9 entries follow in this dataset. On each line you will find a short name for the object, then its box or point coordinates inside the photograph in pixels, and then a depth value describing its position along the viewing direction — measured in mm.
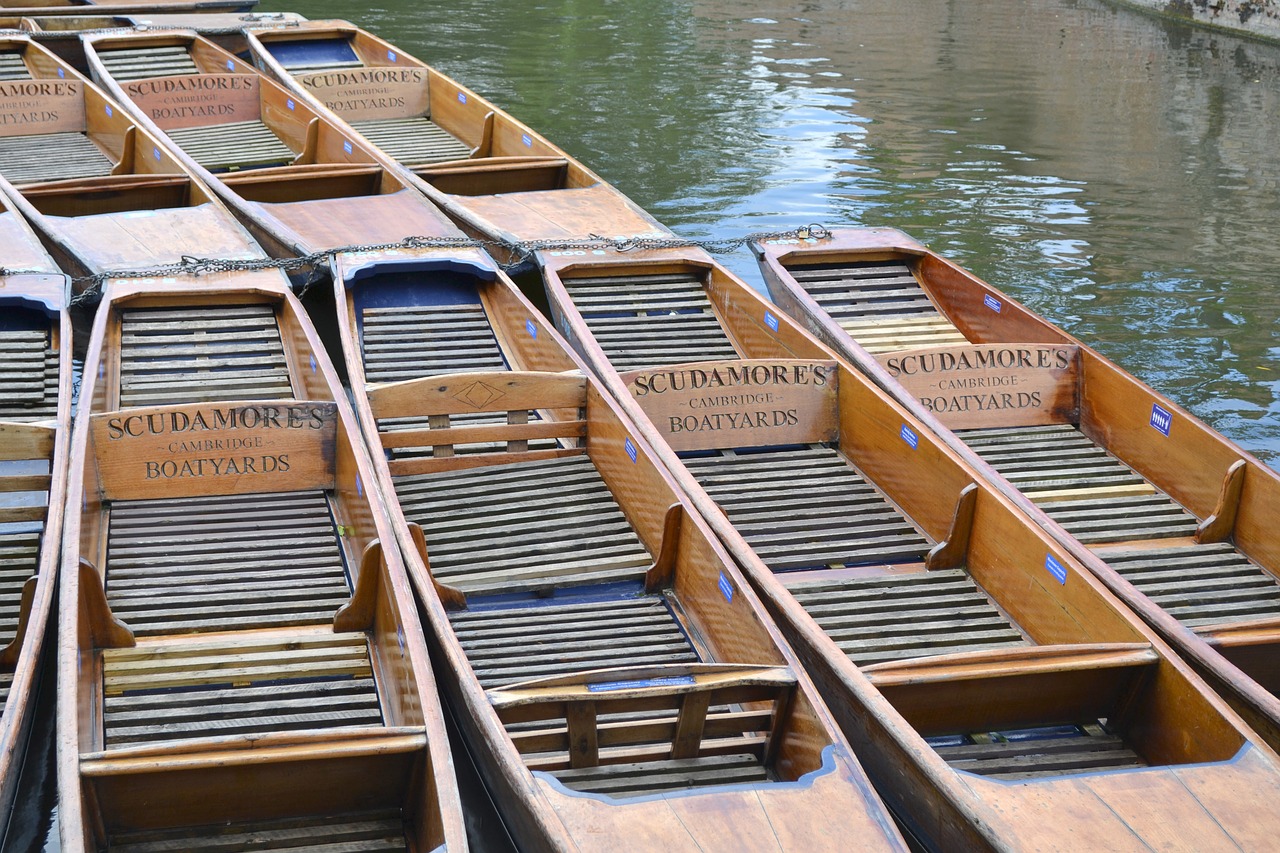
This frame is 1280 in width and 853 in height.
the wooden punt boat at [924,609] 3729
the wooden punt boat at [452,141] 8422
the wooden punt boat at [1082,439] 4836
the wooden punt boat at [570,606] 3637
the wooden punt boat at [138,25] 12617
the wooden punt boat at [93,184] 7539
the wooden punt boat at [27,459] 3984
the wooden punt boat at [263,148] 8102
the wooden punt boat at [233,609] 3689
